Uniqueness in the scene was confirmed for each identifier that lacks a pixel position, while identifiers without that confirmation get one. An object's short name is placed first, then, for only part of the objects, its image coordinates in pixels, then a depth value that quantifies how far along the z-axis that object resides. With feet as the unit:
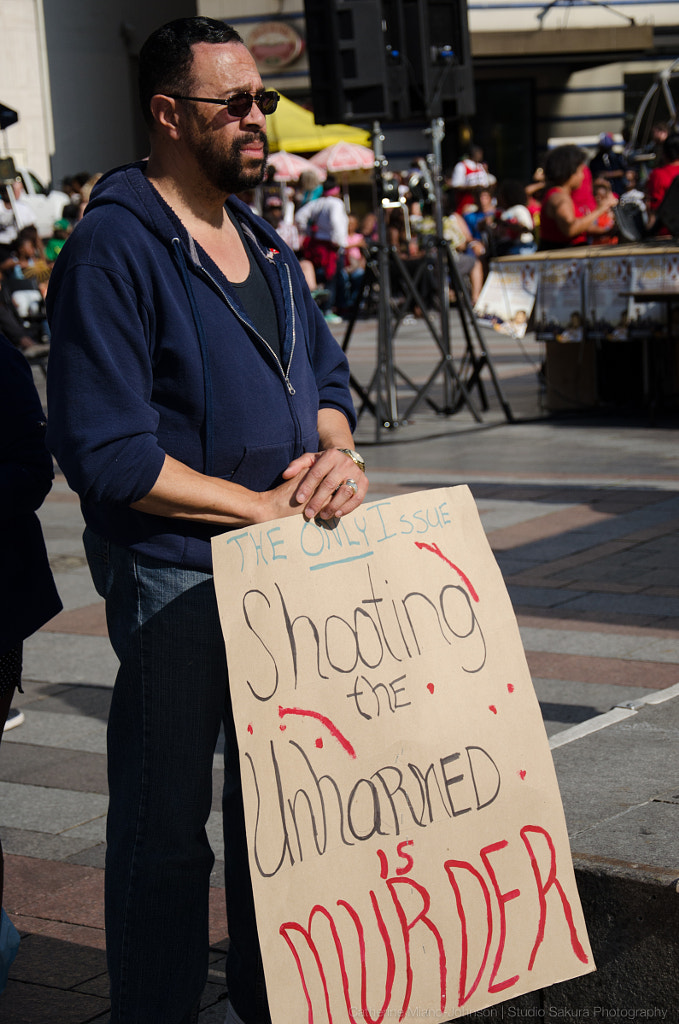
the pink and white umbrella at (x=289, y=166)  70.28
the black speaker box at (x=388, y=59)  29.86
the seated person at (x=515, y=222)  60.34
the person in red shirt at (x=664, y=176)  36.01
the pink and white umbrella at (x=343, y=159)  72.38
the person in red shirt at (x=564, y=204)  34.22
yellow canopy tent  76.64
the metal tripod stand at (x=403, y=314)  31.45
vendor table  31.04
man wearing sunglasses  6.97
